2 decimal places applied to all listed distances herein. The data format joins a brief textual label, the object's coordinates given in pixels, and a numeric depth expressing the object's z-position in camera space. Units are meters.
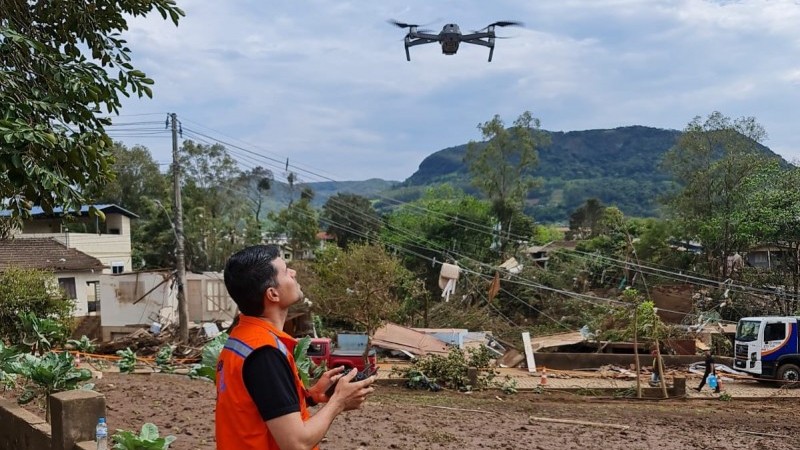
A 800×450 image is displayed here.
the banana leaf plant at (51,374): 6.15
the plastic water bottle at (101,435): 4.14
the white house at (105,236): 32.19
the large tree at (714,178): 34.03
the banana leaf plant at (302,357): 5.09
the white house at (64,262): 28.59
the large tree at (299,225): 50.81
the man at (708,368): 18.58
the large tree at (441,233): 44.56
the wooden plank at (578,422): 10.68
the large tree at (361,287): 21.31
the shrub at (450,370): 18.69
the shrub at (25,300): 19.45
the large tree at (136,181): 48.56
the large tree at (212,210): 44.66
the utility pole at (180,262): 23.91
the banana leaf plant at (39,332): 8.59
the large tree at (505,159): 52.06
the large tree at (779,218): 28.16
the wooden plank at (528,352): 24.05
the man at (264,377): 2.23
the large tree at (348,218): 54.81
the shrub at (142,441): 4.32
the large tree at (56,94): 4.43
